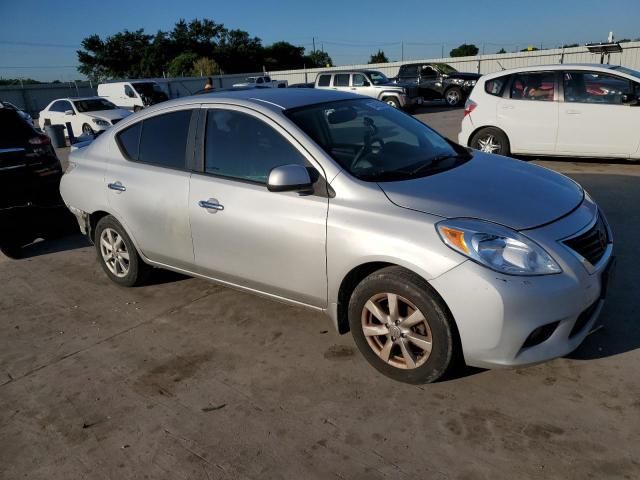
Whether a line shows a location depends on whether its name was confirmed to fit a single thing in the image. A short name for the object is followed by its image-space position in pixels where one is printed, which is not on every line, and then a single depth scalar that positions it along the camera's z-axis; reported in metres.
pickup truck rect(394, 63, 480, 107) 22.34
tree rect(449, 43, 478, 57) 67.57
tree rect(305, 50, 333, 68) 73.88
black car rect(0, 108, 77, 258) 6.50
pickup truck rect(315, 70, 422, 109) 18.81
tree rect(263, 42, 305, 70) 69.62
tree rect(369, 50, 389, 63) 64.56
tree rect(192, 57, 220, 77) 51.94
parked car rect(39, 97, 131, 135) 16.61
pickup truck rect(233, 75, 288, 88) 27.54
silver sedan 2.66
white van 23.33
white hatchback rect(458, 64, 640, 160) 7.79
